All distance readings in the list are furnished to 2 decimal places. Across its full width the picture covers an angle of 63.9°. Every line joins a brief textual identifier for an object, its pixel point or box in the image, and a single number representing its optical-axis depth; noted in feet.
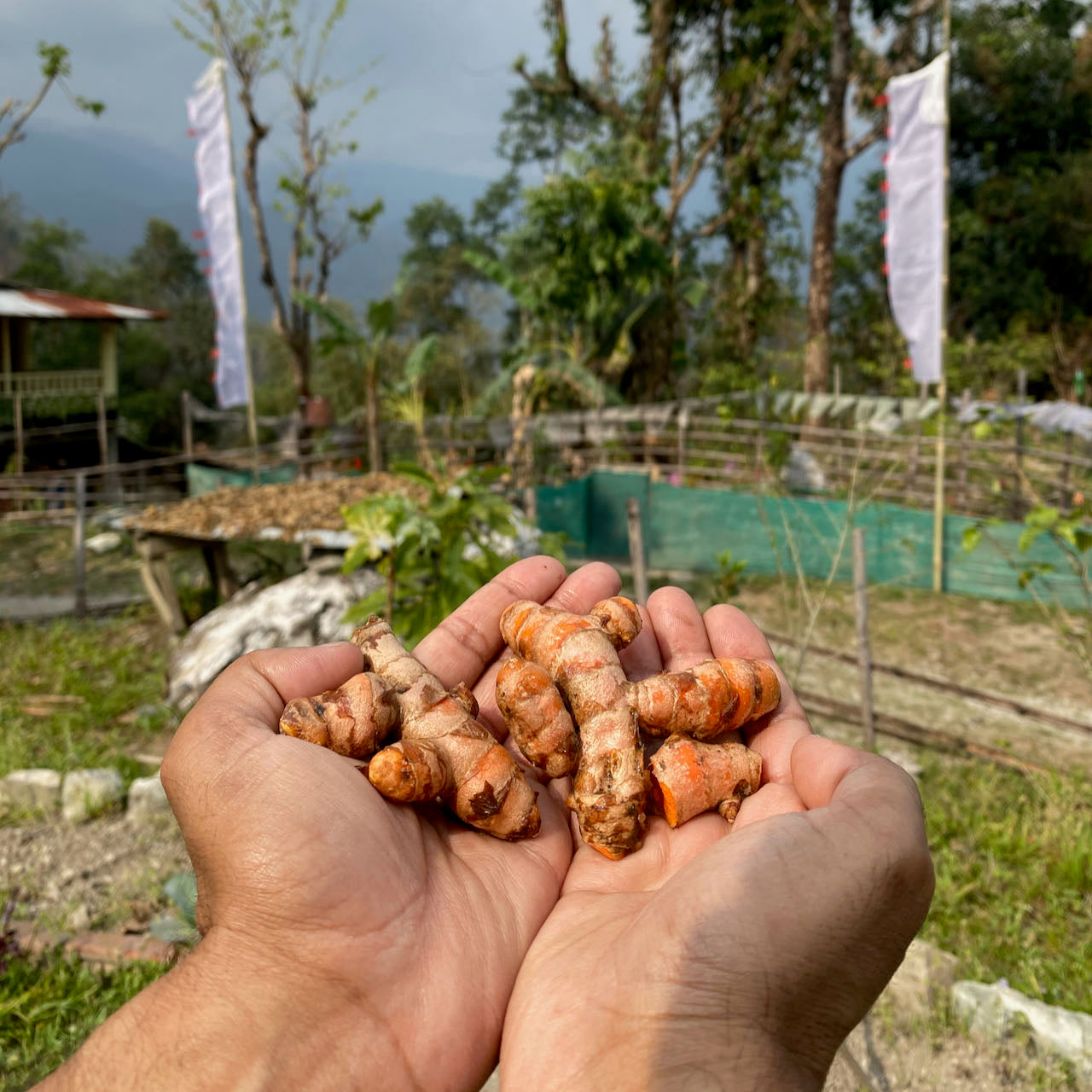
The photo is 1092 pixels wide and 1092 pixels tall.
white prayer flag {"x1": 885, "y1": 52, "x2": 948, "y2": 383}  26.17
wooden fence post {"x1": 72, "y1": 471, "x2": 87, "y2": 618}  24.54
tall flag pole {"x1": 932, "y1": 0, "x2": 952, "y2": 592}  26.37
